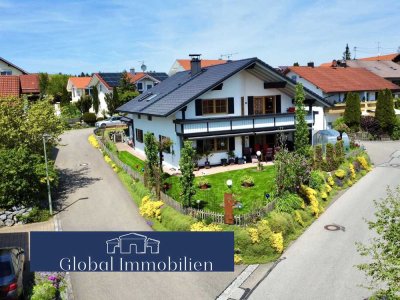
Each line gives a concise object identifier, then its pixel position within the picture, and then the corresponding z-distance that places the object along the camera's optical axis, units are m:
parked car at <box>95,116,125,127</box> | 50.80
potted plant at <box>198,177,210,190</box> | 22.59
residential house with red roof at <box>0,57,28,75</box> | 48.91
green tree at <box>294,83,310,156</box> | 25.41
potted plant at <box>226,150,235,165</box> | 28.50
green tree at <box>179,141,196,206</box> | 17.55
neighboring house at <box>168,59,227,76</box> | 70.59
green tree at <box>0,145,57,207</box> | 19.61
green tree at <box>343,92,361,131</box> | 42.62
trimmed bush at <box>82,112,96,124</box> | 56.53
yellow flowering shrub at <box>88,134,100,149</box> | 38.52
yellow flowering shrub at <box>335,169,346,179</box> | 25.00
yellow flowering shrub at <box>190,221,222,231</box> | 15.79
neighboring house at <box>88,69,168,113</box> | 60.59
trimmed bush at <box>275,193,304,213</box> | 18.22
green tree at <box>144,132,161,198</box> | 21.15
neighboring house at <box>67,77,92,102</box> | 72.15
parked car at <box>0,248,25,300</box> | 11.09
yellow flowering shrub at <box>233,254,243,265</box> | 15.14
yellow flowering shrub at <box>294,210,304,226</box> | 18.45
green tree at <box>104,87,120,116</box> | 54.44
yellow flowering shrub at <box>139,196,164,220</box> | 18.93
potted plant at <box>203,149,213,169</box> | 27.61
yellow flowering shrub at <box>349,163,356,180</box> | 26.41
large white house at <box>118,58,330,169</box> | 26.88
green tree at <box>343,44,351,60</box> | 134.54
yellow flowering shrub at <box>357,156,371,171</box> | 28.95
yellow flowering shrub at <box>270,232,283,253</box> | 15.70
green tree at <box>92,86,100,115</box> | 60.37
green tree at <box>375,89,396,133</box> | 40.84
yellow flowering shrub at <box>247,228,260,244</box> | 15.43
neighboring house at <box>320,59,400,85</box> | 60.06
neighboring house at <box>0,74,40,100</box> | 32.97
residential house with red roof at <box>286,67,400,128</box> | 46.69
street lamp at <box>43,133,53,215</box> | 20.36
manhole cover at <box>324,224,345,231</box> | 18.42
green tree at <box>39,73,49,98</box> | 82.06
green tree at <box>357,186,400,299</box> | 7.94
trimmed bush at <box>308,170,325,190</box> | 22.48
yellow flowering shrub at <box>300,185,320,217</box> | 20.00
